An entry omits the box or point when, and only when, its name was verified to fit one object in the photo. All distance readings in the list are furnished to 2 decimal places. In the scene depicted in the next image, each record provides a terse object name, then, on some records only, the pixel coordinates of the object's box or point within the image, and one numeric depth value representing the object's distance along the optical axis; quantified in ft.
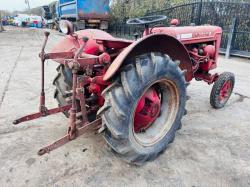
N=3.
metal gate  18.78
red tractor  4.58
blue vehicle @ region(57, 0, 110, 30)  28.50
